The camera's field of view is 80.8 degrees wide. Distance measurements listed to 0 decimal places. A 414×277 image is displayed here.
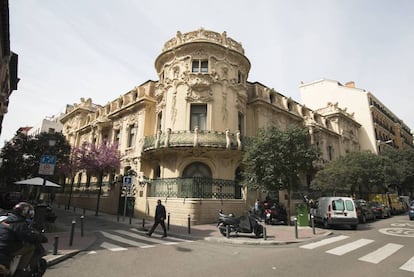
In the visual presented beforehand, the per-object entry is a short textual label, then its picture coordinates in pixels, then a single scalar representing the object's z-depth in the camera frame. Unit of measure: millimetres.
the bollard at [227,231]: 10242
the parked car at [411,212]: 18958
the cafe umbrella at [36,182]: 14417
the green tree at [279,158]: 14898
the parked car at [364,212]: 17153
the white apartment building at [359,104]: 38094
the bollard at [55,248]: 6918
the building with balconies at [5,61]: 13538
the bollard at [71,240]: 8212
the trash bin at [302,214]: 14570
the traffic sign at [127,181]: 15086
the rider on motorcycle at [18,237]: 3781
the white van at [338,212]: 13844
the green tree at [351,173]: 21797
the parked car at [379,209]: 20391
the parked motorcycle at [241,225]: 10562
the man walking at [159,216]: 10617
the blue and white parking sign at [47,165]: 9195
